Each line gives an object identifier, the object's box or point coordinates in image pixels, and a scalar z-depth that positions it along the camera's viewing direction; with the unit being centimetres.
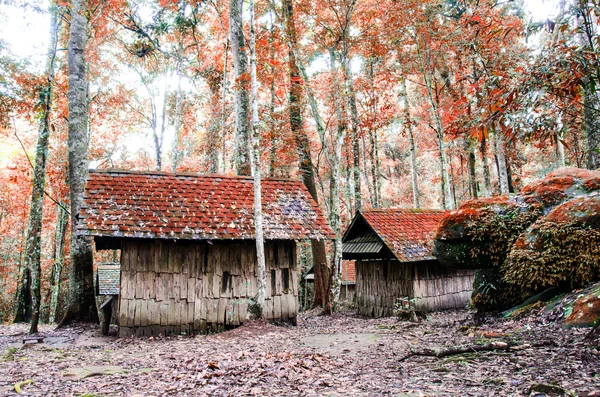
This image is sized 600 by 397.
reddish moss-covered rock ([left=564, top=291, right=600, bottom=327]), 557
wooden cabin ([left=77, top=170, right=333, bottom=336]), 1089
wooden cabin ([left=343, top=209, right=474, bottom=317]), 1580
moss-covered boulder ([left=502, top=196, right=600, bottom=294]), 668
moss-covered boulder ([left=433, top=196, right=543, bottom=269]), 848
